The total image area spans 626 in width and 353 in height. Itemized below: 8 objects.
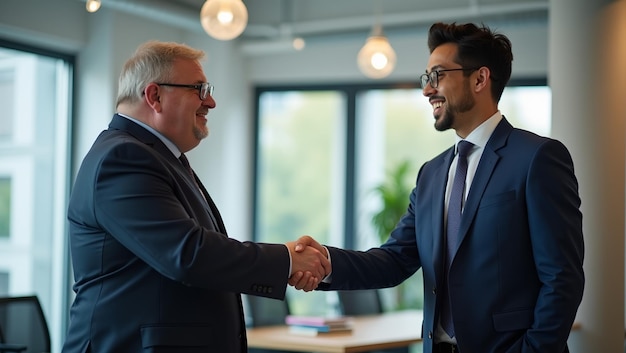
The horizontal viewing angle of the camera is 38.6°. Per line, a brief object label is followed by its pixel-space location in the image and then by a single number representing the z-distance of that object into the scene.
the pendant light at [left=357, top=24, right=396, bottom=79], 7.02
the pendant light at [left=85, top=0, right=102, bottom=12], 4.05
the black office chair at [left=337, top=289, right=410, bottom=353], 6.82
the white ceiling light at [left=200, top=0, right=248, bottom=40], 5.50
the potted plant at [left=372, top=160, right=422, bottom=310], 8.96
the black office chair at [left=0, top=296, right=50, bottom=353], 4.92
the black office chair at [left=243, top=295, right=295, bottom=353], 6.11
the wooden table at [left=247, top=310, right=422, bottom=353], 5.18
